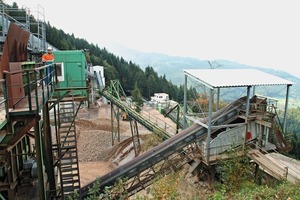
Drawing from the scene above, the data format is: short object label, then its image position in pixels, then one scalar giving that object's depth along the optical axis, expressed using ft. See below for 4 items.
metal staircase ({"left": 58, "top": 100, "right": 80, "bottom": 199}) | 29.48
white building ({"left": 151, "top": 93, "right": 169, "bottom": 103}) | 190.56
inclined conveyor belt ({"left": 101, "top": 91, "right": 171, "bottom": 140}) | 54.19
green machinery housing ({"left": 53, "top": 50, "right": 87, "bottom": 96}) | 47.32
